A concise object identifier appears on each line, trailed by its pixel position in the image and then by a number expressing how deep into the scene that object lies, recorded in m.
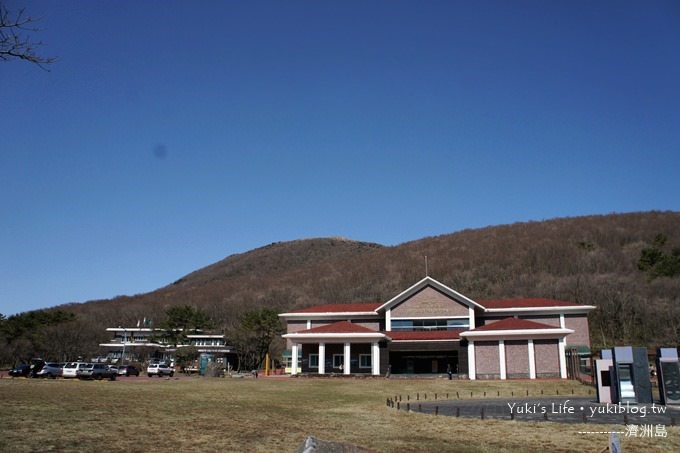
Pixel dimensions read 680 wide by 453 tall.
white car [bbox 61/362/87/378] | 49.25
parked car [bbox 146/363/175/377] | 58.81
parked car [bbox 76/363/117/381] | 48.19
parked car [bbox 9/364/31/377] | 52.25
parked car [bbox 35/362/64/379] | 50.72
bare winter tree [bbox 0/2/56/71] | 8.63
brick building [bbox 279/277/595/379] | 50.44
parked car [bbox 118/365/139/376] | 59.45
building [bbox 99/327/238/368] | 83.50
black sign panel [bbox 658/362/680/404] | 26.53
